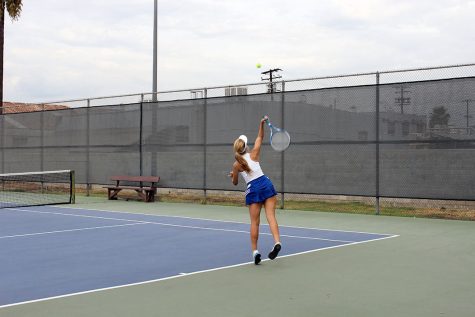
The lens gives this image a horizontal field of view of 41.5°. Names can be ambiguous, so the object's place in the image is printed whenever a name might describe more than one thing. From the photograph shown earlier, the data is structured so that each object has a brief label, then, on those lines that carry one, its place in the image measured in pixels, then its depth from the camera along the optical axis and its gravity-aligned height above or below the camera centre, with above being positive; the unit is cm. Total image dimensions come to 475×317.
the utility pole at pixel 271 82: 1512 +321
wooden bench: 1739 -73
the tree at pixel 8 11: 2512 +603
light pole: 1978 +358
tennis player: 730 -29
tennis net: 1869 -102
